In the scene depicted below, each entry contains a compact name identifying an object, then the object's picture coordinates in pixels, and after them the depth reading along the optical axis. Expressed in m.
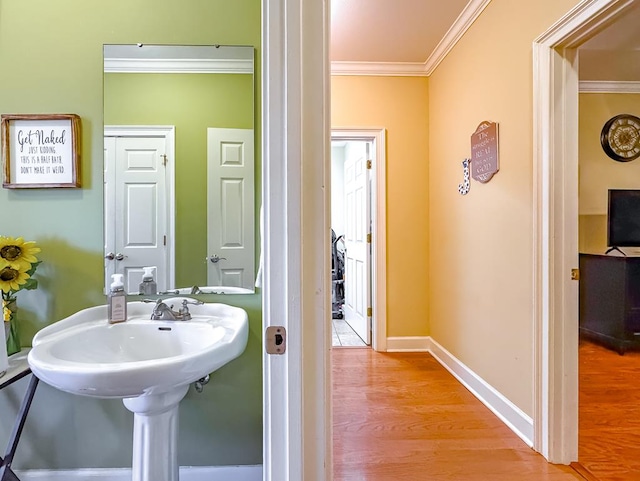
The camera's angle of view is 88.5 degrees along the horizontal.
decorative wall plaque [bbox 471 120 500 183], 1.97
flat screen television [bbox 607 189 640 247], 3.05
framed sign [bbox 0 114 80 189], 1.29
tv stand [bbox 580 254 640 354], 2.78
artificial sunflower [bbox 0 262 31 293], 1.14
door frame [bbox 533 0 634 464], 1.52
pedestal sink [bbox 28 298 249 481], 0.82
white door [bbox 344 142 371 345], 3.12
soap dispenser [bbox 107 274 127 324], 1.22
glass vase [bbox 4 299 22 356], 1.22
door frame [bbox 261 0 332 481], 0.63
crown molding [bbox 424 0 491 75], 2.11
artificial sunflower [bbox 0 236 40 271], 1.17
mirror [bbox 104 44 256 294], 1.32
